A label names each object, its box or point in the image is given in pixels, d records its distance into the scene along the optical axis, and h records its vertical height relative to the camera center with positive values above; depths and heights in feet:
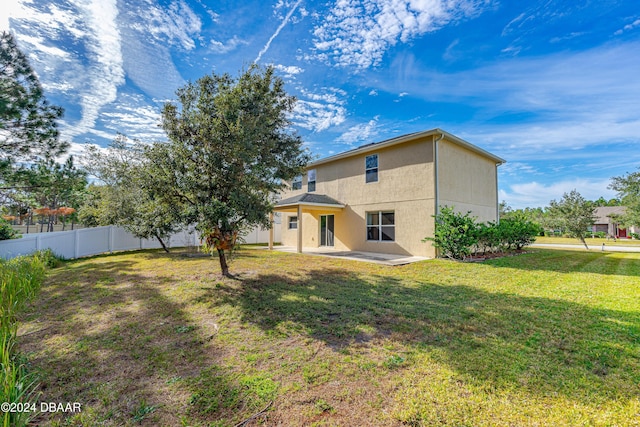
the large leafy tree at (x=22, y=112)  26.42 +11.33
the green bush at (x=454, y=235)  34.76 -1.28
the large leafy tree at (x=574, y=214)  55.67 +2.59
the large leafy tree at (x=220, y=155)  20.20 +5.36
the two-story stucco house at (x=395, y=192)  39.96 +5.60
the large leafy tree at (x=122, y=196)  21.80 +3.95
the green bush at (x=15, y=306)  7.49 -4.76
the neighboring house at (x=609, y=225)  127.51 +0.70
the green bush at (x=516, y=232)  42.98 -1.02
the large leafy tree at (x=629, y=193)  69.31 +9.24
